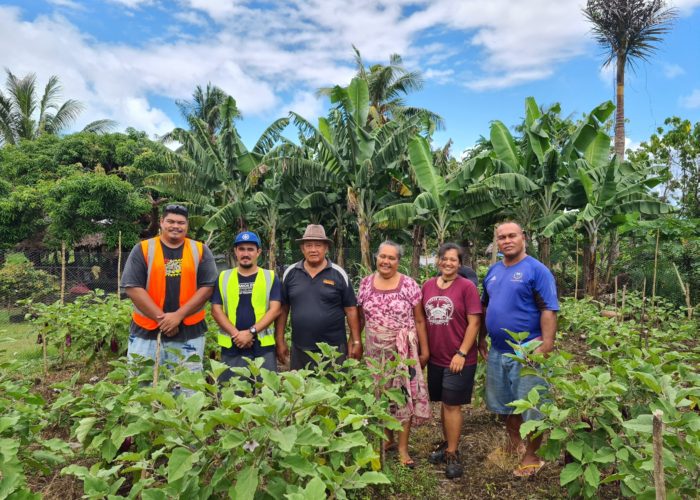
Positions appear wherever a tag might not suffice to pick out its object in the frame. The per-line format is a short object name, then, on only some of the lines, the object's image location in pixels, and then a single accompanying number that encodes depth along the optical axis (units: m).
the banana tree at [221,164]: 12.48
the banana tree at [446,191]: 10.12
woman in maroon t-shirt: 3.15
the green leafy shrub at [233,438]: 1.40
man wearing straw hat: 3.28
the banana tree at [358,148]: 10.84
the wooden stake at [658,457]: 1.37
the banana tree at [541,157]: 10.38
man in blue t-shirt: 2.98
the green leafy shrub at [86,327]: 4.69
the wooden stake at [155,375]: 2.09
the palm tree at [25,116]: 21.86
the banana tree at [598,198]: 9.80
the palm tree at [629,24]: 15.89
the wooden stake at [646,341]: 3.67
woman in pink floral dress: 3.13
